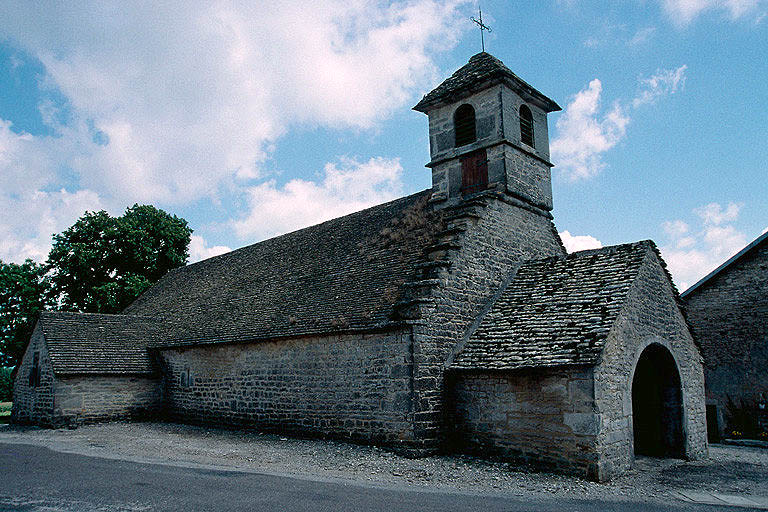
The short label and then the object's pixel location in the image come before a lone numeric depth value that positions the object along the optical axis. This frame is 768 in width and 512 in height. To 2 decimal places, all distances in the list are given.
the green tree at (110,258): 30.89
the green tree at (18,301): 28.14
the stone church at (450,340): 11.49
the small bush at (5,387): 43.16
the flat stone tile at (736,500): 8.98
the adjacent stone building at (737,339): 17.64
